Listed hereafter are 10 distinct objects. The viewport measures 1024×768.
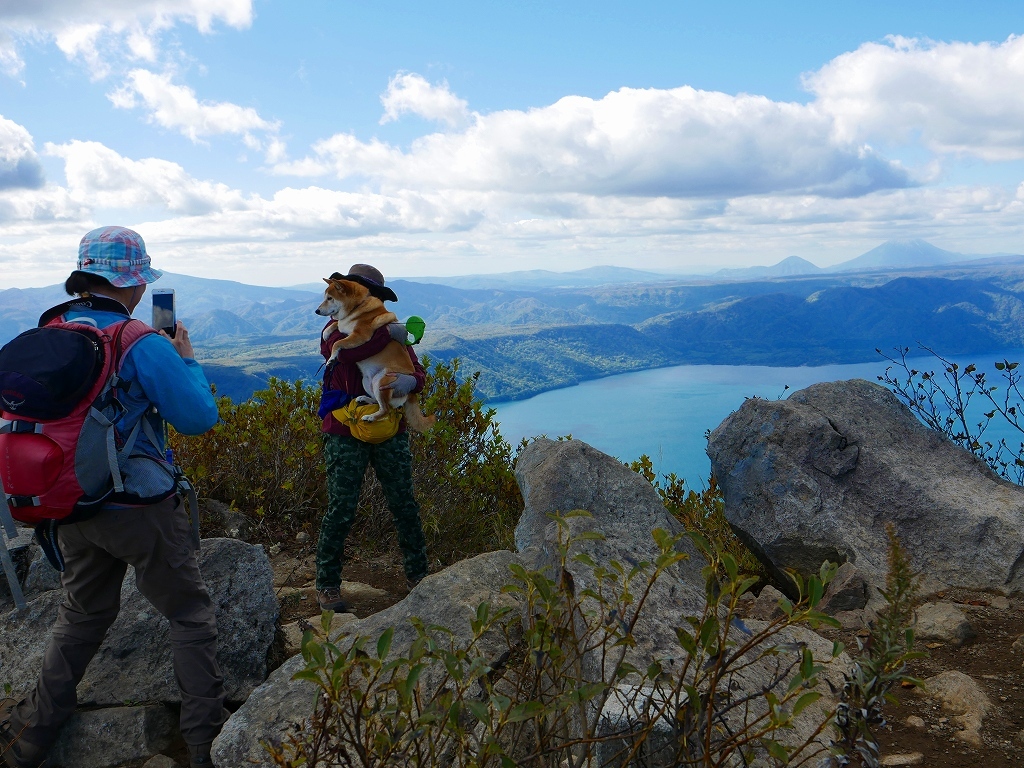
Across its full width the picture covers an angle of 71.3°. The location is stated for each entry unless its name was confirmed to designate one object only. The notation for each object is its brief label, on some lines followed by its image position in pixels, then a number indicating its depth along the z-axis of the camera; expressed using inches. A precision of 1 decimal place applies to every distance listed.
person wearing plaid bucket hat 110.4
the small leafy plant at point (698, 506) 250.6
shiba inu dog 169.5
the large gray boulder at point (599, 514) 136.7
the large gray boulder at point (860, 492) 191.8
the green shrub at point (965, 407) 252.4
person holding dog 173.2
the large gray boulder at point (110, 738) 121.3
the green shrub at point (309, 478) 257.9
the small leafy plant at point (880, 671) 60.3
